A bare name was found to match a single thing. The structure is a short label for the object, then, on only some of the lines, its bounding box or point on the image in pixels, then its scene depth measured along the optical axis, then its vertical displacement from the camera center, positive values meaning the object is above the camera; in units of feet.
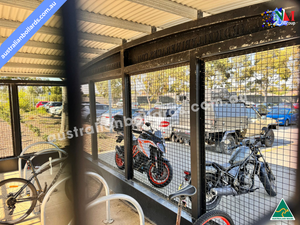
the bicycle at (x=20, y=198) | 10.11 -4.92
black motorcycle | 9.31 -3.81
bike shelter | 5.79 +0.48
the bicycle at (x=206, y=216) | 6.49 -4.10
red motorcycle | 12.10 -3.85
